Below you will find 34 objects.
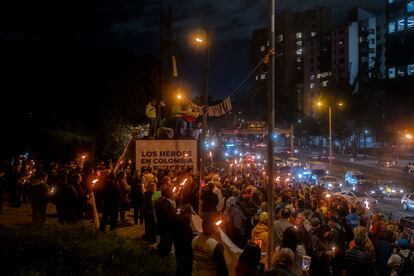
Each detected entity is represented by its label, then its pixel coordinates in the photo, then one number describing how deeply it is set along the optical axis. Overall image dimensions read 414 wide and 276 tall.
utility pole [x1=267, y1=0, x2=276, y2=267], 9.81
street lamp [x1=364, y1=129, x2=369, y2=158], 83.76
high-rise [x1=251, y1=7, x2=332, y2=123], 125.56
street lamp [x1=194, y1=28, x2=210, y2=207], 16.77
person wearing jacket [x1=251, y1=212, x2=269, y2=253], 10.11
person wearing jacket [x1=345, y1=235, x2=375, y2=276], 7.99
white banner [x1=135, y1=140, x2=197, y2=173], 16.33
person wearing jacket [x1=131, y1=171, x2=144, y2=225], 14.28
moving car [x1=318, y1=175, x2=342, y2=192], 40.34
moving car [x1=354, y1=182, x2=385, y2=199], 35.74
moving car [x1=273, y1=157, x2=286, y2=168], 52.66
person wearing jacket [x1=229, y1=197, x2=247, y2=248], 11.73
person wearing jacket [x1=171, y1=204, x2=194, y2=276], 8.27
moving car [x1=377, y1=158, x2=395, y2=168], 66.06
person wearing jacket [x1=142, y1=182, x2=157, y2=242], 12.02
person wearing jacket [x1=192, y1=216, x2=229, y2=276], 6.86
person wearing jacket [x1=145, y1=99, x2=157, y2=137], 20.83
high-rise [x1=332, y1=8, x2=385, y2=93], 114.94
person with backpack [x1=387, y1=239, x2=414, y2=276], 9.03
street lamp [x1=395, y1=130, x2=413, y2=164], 70.26
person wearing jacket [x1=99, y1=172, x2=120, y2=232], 12.32
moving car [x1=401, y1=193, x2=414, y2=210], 30.27
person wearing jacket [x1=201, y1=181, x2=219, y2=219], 12.71
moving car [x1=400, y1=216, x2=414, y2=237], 16.77
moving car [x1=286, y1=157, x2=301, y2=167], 53.98
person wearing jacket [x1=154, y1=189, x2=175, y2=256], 9.33
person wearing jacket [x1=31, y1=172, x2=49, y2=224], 13.05
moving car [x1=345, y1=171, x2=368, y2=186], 42.22
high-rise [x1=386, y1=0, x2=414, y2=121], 80.88
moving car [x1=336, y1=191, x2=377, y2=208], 27.73
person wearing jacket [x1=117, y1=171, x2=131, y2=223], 14.47
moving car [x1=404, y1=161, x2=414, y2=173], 55.11
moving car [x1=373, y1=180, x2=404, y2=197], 37.50
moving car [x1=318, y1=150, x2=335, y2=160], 78.78
